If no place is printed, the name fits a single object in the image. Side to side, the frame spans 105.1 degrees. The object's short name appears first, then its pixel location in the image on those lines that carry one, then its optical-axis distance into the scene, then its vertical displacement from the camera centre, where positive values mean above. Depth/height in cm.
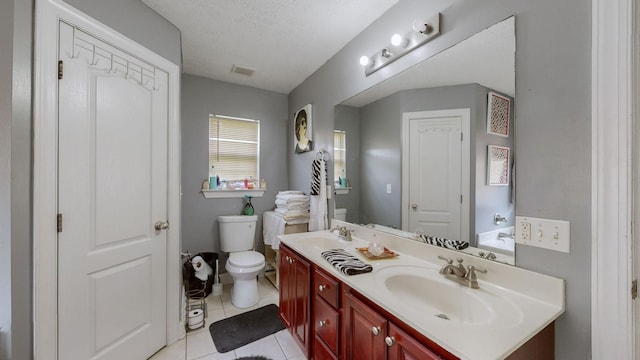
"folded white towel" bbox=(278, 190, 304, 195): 281 -15
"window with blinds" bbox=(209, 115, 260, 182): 292 +39
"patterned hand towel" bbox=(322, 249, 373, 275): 122 -45
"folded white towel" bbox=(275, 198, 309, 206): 270 -25
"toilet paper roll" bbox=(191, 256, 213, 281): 237 -88
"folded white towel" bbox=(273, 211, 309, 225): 261 -42
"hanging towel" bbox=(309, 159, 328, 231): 232 -16
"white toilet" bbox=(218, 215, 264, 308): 236 -79
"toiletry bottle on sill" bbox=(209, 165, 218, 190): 286 +0
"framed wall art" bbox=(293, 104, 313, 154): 269 +57
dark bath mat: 190 -126
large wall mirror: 112 +20
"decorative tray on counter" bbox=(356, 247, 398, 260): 147 -46
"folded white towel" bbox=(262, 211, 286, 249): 262 -54
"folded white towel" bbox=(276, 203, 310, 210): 269 -30
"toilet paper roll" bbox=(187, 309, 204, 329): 205 -118
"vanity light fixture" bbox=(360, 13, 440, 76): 135 +85
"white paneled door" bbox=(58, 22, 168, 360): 131 -14
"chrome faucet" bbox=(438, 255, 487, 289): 109 -43
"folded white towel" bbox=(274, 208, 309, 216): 266 -35
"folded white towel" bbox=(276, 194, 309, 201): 270 -20
